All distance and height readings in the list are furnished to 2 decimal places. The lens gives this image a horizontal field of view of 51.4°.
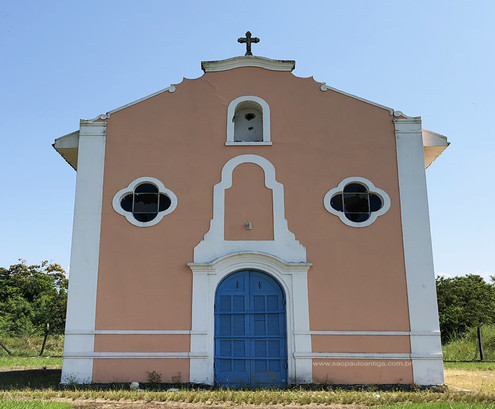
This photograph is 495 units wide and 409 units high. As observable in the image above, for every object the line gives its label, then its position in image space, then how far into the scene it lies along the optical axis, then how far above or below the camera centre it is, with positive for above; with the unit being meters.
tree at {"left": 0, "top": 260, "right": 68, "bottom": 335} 27.02 +2.40
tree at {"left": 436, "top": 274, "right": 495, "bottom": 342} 27.70 +1.72
